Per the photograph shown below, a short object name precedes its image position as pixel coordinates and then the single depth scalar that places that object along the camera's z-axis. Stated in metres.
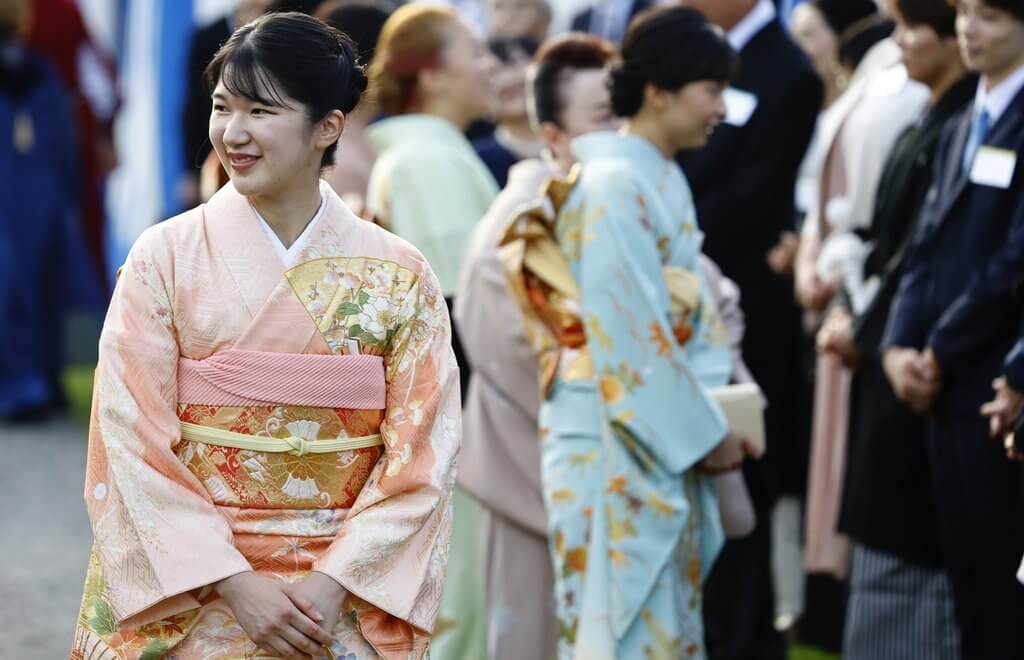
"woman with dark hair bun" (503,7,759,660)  6.75
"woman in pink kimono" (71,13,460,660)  4.67
